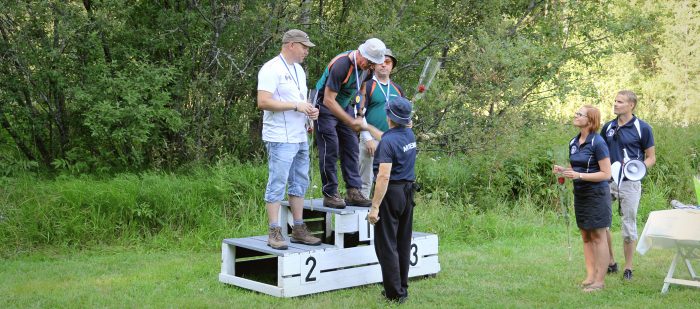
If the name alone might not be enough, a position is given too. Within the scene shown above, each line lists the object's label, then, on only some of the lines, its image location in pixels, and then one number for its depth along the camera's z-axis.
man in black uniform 5.42
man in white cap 5.92
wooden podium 5.83
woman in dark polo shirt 5.90
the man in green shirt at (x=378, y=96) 6.41
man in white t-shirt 5.66
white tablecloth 5.90
